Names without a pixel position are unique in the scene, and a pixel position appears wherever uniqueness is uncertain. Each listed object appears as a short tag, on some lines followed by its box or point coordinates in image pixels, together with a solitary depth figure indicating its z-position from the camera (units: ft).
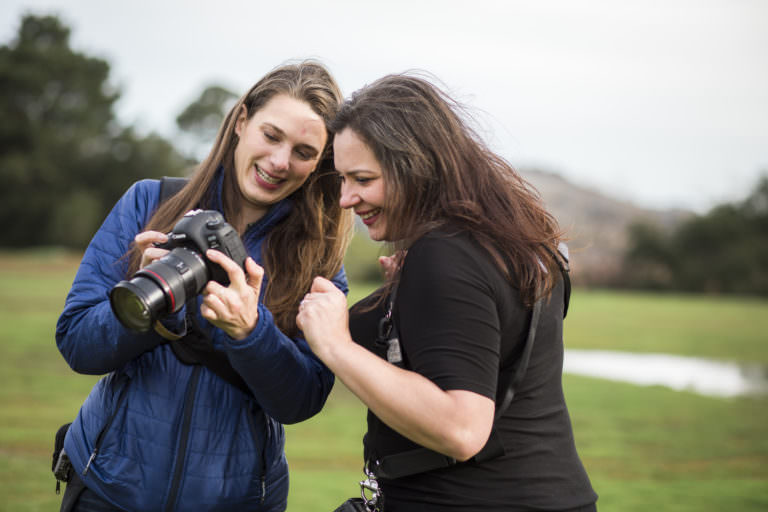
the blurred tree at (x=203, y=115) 184.85
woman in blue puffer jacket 7.06
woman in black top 5.37
